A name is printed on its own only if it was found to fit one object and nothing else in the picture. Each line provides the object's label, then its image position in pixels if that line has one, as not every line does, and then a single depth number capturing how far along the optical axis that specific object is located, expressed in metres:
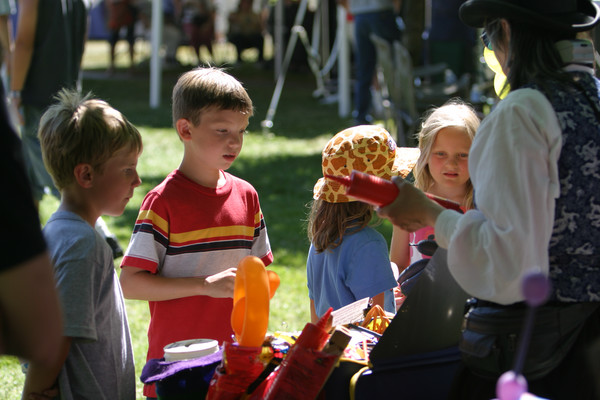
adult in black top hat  2.73
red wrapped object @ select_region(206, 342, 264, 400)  2.94
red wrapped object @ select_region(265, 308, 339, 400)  2.89
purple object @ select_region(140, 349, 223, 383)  3.00
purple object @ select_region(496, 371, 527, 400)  2.45
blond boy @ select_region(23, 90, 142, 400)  2.92
